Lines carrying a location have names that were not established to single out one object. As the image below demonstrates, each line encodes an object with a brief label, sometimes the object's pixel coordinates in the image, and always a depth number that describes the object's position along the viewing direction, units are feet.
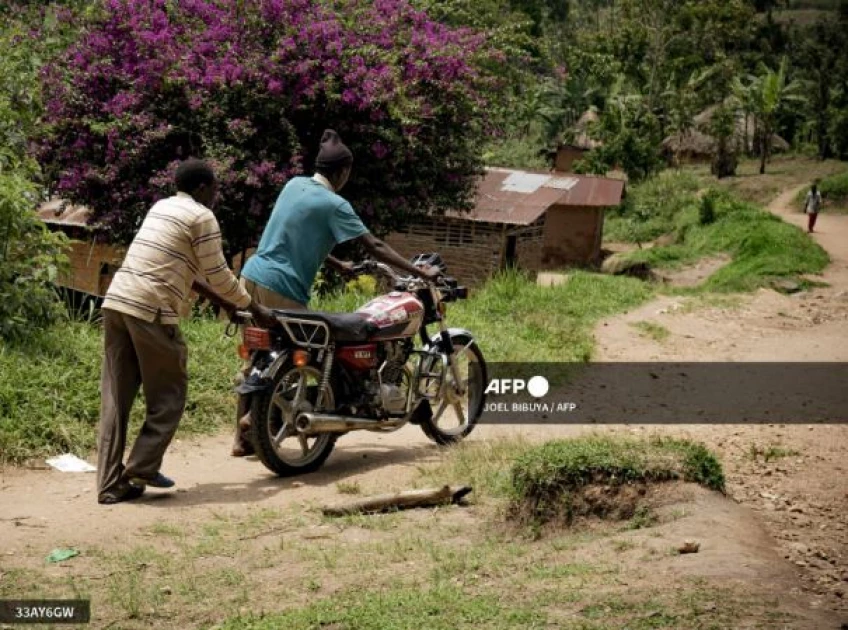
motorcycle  22.31
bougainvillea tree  45.78
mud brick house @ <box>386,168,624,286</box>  73.87
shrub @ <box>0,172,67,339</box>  27.53
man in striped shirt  20.63
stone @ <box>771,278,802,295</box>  59.31
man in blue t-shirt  23.20
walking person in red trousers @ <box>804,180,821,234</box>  93.57
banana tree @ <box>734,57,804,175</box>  125.67
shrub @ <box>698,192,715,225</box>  94.07
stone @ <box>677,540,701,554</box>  16.21
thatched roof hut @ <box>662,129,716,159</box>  143.84
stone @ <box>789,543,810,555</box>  18.04
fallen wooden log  20.35
